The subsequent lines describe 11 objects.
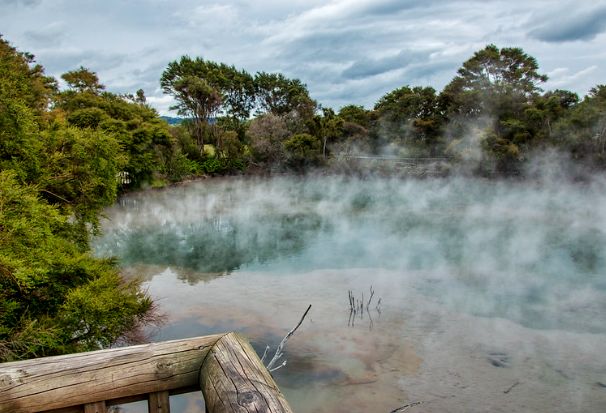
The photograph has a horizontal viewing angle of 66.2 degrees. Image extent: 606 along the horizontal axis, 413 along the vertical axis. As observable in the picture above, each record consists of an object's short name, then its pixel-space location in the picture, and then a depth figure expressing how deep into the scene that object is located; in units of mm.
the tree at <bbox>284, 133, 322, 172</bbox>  44438
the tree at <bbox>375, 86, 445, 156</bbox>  43250
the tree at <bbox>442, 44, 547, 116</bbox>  39469
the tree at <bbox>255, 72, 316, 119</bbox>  52656
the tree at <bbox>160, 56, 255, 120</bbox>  47512
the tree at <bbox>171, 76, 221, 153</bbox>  43000
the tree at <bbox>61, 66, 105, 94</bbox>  40844
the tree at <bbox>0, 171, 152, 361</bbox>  6609
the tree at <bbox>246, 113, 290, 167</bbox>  45688
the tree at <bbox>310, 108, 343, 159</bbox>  44406
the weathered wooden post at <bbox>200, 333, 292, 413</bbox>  1396
